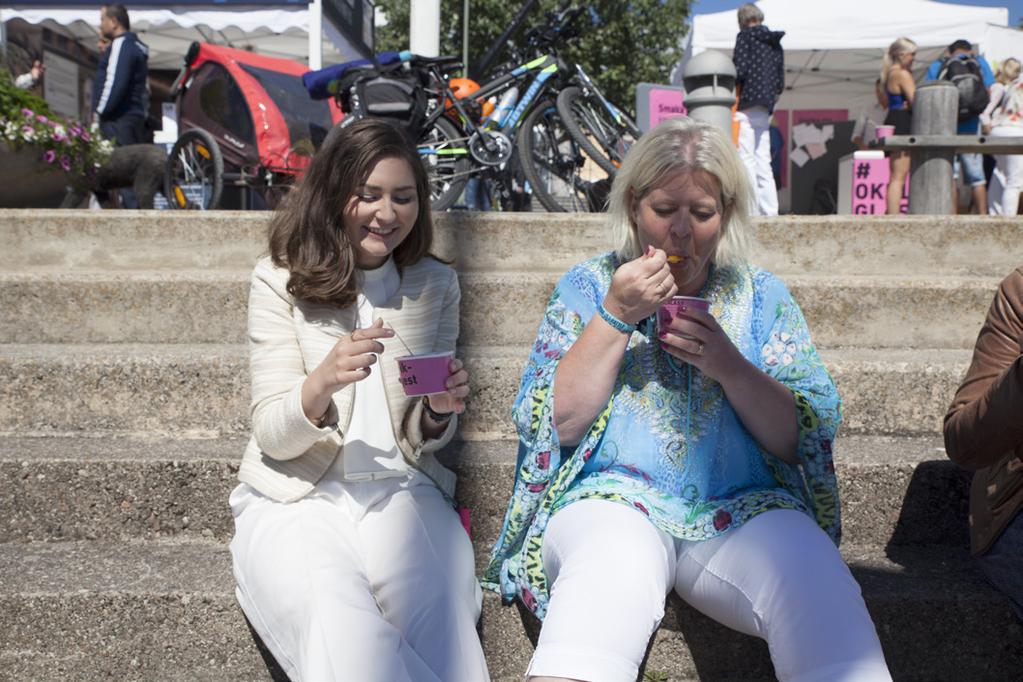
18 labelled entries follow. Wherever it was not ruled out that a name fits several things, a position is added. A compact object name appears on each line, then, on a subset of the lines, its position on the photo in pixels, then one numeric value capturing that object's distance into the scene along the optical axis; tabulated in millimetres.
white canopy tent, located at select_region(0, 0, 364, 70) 9688
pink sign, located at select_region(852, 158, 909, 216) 6363
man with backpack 6449
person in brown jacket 1879
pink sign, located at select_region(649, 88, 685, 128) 7348
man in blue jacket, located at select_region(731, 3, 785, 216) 6430
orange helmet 5703
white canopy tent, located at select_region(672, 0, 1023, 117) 9438
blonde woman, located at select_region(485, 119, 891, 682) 1773
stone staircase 2088
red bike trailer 5914
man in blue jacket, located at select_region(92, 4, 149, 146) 6328
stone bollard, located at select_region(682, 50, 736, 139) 5332
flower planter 4508
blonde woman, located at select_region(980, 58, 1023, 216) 7352
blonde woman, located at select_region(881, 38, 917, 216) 7352
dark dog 5500
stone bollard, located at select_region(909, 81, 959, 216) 4387
